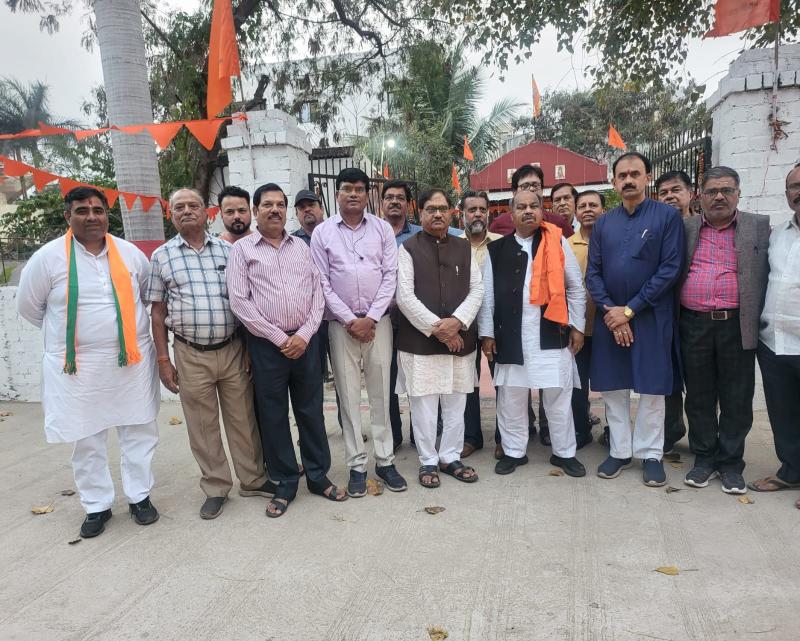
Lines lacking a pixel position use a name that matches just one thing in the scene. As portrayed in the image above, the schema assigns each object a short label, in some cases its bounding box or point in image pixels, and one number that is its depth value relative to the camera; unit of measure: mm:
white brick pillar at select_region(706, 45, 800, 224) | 4512
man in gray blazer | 3377
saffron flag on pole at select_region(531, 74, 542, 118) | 16498
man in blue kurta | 3529
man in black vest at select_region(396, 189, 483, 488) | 3680
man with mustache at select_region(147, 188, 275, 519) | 3352
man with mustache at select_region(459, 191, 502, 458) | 4203
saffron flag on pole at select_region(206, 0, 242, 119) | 5195
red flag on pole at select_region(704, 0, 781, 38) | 4262
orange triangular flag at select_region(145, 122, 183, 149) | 4945
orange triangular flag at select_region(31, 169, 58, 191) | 4891
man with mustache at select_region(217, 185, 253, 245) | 3795
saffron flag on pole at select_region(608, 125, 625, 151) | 10807
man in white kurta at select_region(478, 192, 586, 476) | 3740
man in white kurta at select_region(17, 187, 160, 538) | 3193
